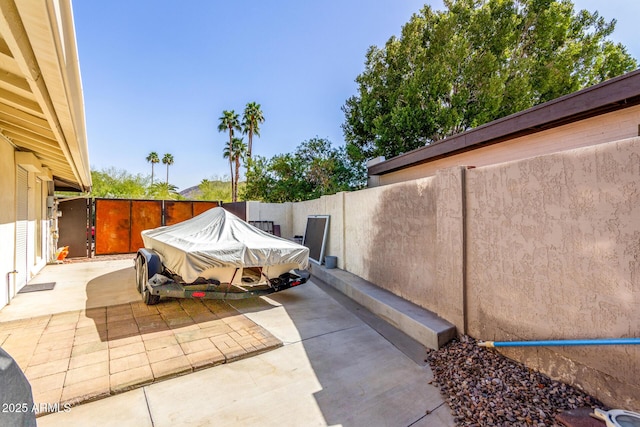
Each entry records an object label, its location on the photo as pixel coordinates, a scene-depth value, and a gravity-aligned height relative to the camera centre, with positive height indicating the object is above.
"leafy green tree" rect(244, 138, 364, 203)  12.70 +2.06
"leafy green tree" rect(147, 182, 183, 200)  29.22 +2.79
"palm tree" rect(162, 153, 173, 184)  44.62 +9.27
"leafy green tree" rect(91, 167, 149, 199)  25.02 +3.24
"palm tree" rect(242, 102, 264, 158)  25.48 +8.95
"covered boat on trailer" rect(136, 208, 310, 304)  4.41 -0.76
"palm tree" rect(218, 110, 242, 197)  25.52 +8.61
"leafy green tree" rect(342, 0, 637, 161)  12.02 +6.63
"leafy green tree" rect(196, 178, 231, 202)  32.19 +3.27
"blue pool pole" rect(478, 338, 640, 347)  2.20 -1.20
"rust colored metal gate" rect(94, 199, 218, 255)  10.88 -0.11
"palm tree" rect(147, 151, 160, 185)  44.12 +9.37
